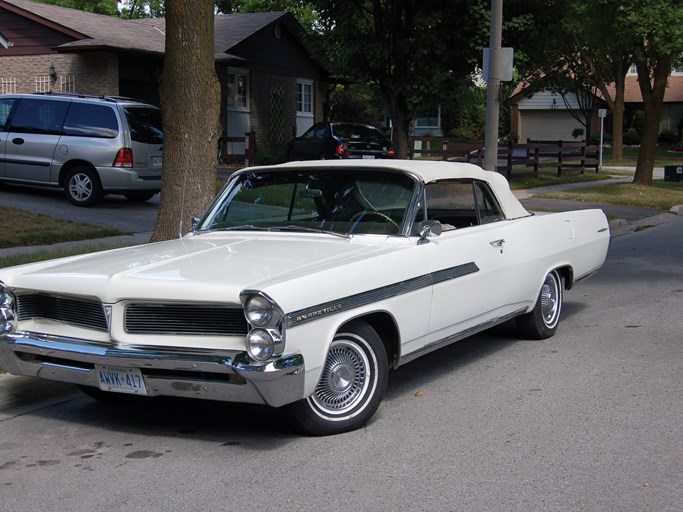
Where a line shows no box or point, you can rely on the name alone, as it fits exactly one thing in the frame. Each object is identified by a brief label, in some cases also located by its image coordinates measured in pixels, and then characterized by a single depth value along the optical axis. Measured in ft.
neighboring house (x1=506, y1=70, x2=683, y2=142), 189.88
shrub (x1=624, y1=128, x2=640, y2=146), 190.42
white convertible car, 15.40
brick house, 82.53
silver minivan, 50.49
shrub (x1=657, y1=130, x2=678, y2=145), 191.11
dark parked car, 80.23
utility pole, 45.55
